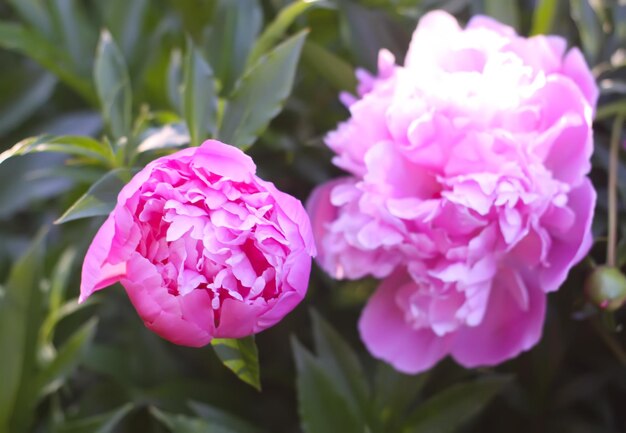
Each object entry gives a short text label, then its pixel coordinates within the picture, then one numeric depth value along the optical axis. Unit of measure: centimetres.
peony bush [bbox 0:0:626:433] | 77
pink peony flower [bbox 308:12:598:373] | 83
